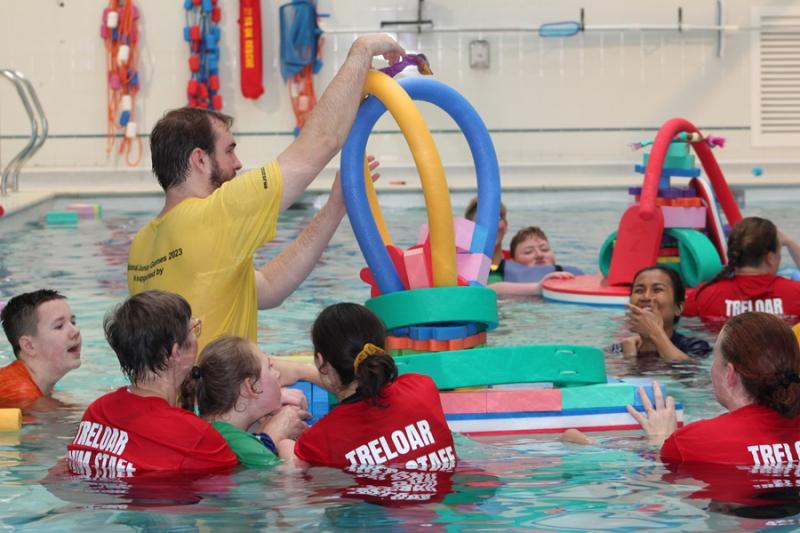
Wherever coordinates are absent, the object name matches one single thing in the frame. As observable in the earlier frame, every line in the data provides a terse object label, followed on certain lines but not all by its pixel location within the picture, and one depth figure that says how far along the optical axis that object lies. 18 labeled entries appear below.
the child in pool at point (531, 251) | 14.18
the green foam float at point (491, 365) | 7.84
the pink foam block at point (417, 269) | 8.13
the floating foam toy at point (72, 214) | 20.70
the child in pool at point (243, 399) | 6.89
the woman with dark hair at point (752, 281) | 11.02
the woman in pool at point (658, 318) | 10.18
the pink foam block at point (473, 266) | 8.39
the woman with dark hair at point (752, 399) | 6.50
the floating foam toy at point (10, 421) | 8.11
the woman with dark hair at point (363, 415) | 6.69
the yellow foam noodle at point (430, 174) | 7.91
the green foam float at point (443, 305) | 7.90
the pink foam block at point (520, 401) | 8.00
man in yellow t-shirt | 7.07
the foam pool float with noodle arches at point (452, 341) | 7.89
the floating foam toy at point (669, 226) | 12.53
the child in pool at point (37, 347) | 8.70
